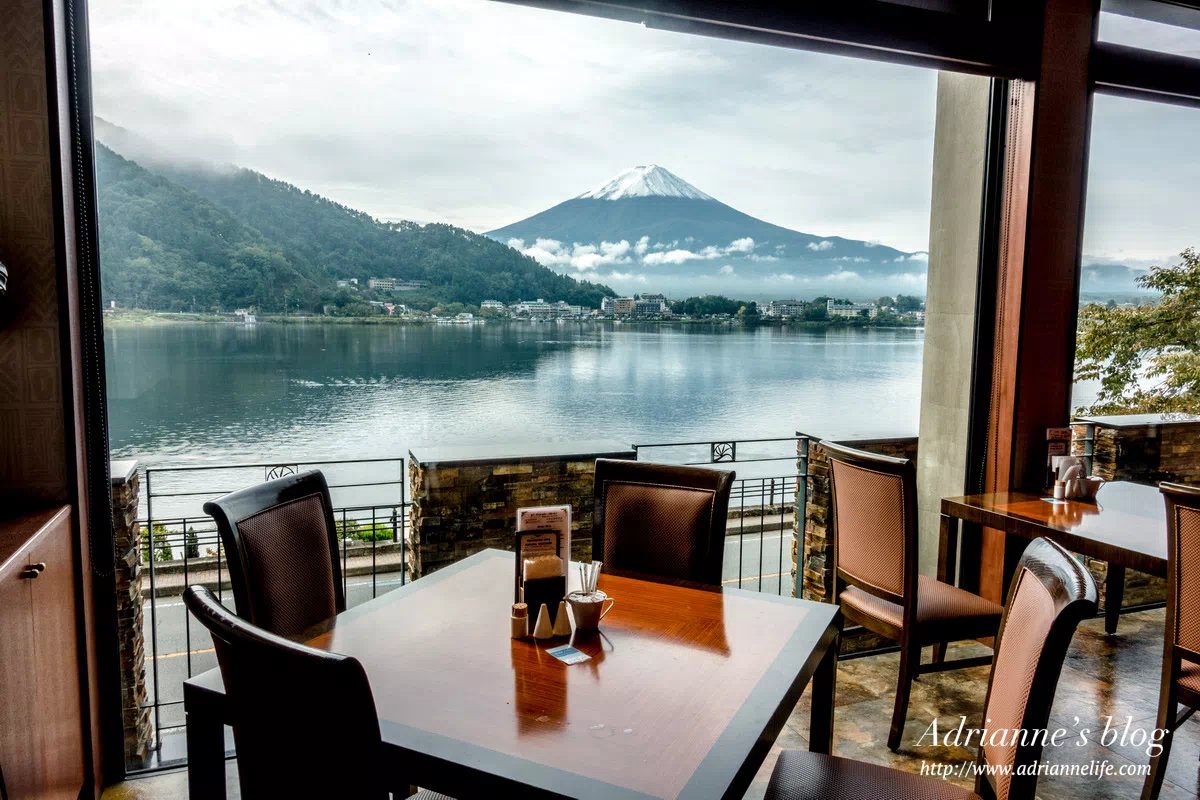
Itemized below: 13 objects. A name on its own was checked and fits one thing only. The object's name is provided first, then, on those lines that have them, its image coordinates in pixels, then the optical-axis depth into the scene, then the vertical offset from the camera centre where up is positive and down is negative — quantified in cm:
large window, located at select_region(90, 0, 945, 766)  273 +44
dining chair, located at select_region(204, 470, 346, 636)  170 -57
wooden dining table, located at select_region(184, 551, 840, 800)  109 -65
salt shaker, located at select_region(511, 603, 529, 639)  156 -63
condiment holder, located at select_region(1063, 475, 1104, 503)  292 -60
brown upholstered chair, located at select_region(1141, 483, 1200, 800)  196 -77
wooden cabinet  154 -80
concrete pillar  334 +21
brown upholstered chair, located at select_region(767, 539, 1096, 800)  116 -62
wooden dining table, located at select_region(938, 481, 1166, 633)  229 -65
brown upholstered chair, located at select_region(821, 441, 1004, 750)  242 -84
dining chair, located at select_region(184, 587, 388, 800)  84 -48
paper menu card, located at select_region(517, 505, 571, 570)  166 -44
